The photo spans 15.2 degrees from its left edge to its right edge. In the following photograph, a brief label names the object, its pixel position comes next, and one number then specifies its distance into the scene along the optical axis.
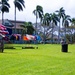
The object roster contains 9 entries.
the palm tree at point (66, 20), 133.00
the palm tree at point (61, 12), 129.62
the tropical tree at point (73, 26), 136.00
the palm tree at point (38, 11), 113.69
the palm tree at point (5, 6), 90.81
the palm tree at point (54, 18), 128.25
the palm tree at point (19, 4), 93.19
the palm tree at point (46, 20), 127.64
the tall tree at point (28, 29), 118.32
